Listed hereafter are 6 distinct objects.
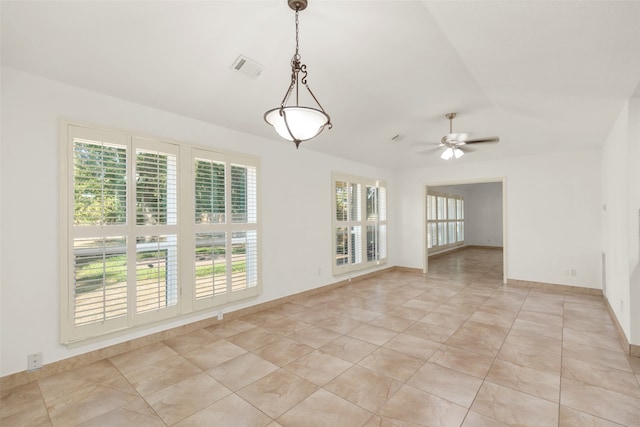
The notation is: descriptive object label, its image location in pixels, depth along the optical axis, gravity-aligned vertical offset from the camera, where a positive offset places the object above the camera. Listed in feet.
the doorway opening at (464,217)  31.58 -0.32
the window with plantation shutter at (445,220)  30.71 -0.65
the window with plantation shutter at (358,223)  18.48 -0.51
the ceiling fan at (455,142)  12.50 +3.27
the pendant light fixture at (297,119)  6.10 +2.12
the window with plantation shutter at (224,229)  11.57 -0.51
